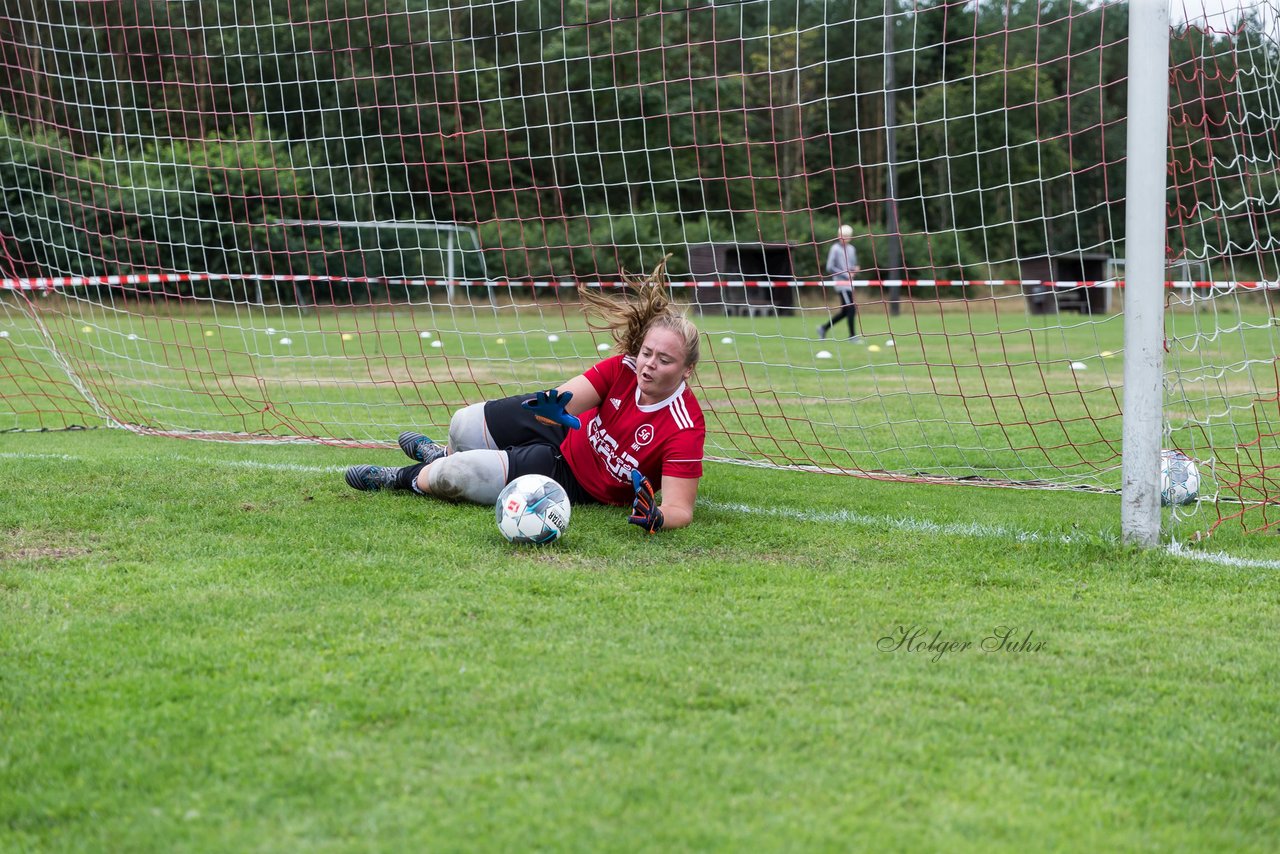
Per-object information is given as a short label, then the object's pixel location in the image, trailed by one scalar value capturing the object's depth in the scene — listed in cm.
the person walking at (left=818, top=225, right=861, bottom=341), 3102
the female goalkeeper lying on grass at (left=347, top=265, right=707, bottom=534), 947
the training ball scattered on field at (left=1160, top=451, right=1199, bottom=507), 988
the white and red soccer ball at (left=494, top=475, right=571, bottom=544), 866
